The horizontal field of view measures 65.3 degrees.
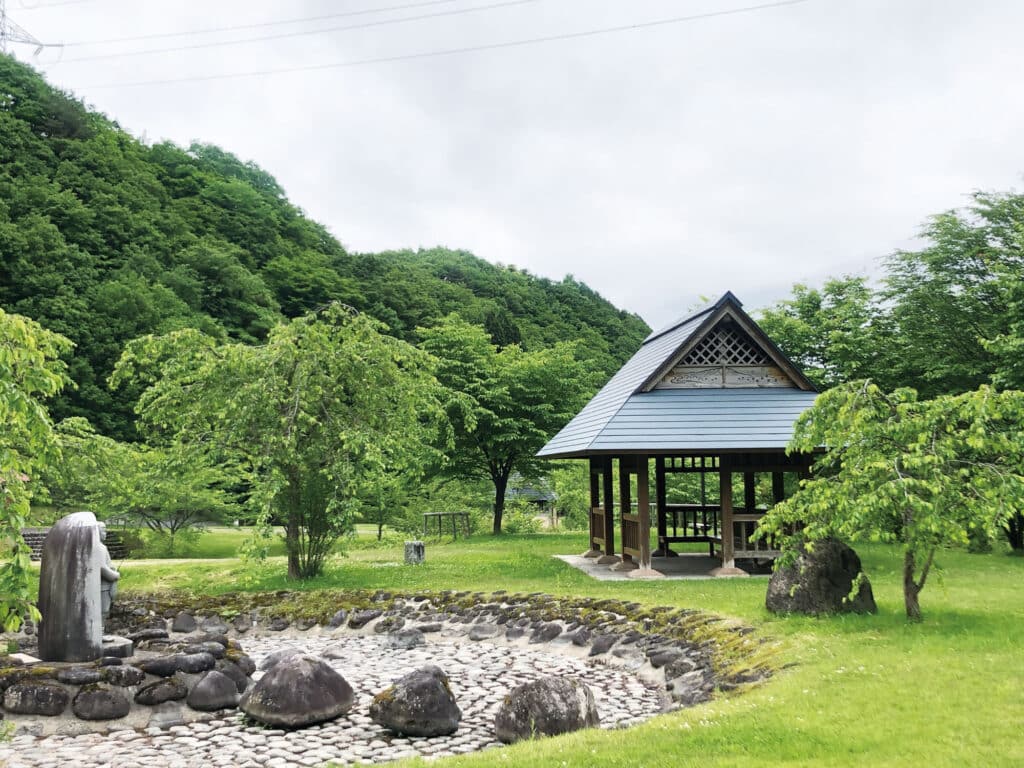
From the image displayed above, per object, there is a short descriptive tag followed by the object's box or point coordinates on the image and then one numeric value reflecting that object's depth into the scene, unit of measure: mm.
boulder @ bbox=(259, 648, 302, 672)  9038
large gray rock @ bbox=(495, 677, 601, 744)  6223
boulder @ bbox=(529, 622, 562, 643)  10414
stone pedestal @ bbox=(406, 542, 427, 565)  15930
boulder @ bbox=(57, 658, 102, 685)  7449
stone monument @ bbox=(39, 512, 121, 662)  7883
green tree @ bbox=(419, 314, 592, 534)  24625
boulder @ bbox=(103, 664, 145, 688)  7605
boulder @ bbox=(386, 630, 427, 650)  10680
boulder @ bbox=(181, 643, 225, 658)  8430
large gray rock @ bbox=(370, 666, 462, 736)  6883
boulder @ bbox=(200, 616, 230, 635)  11586
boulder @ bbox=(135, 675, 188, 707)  7555
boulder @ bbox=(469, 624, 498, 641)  10945
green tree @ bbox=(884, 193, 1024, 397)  17906
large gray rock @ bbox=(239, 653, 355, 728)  7148
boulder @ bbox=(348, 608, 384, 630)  11664
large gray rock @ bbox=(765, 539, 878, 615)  8656
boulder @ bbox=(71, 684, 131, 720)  7312
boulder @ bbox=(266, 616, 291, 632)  11703
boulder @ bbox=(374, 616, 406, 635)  11445
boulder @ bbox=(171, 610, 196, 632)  11609
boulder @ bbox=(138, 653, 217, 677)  7850
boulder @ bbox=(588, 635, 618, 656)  9648
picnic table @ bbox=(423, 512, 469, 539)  23275
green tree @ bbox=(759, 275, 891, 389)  19828
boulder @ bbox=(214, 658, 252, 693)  8141
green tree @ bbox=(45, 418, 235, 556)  13258
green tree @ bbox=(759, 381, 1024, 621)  7316
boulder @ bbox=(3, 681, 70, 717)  7238
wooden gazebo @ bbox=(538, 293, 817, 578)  13234
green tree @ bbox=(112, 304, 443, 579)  12656
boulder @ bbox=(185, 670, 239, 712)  7668
